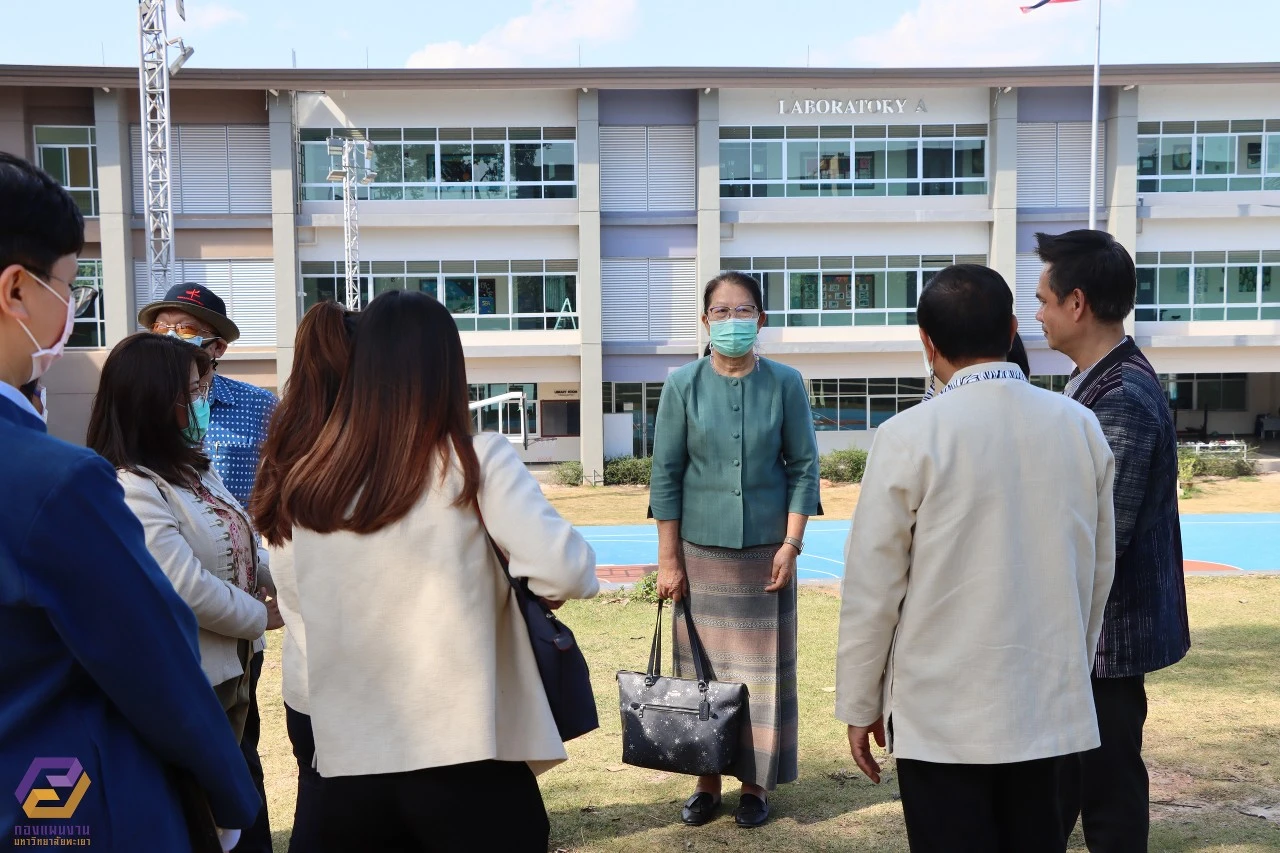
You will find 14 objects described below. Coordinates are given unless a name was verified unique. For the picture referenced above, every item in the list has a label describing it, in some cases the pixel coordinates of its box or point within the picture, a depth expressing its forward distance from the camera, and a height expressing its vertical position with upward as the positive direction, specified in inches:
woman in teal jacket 181.3 -29.1
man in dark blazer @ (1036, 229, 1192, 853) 135.4 -22.8
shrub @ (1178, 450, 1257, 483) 1022.7 -120.2
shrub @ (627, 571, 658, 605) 369.1 -83.8
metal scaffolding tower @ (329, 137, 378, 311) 918.4 +134.7
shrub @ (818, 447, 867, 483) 1027.3 -119.9
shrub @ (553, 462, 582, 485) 1070.4 -130.8
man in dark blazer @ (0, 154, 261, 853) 58.6 -16.1
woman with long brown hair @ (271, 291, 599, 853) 96.0 -22.3
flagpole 999.6 +178.3
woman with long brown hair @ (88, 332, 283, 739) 121.2 -16.6
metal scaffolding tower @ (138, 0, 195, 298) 636.7 +118.5
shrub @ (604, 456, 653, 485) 1068.5 -128.7
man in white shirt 109.1 -24.7
